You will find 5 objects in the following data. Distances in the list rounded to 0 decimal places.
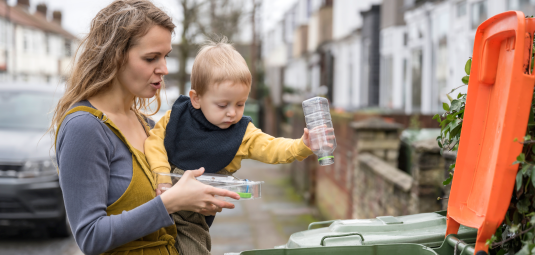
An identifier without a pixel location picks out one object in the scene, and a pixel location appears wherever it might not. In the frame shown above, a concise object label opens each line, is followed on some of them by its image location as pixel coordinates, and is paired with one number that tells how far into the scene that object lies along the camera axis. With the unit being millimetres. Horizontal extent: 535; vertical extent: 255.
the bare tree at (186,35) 13641
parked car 5007
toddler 1859
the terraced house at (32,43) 34250
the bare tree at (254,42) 18797
